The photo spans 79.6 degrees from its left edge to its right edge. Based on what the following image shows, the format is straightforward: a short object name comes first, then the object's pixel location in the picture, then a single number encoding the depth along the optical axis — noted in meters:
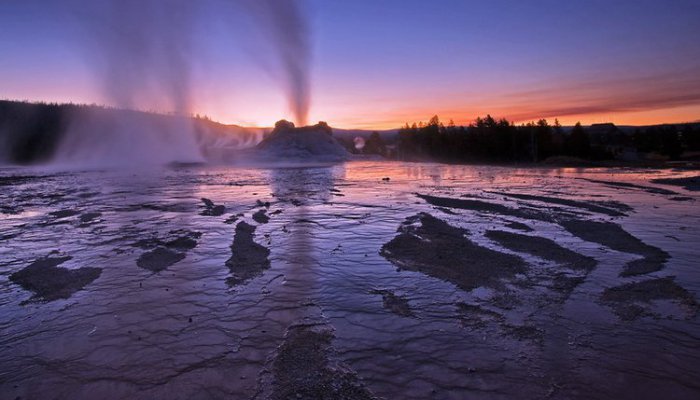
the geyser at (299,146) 67.81
